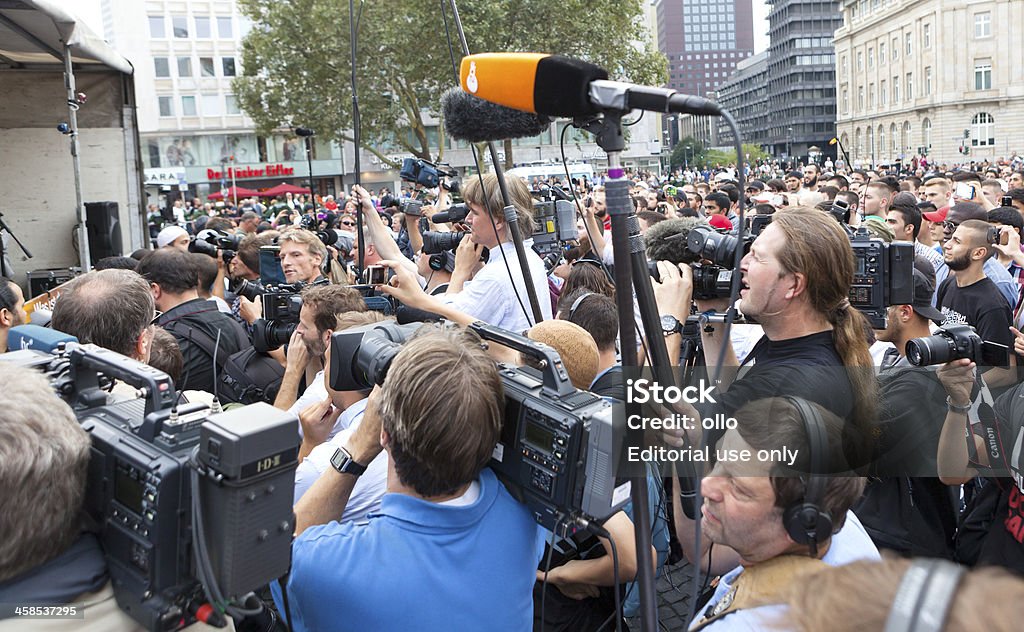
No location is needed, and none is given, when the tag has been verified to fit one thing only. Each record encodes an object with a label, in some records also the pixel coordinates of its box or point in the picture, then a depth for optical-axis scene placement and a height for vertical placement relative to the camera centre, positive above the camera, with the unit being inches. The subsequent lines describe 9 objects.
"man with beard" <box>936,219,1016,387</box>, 194.7 -22.4
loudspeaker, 361.7 +6.5
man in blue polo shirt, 69.7 -27.3
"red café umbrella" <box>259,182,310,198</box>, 1753.2 +94.6
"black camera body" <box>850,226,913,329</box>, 109.4 -10.0
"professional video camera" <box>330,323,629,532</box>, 69.1 -19.3
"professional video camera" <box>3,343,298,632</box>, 53.7 -18.4
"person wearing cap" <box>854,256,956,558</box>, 109.9 -38.1
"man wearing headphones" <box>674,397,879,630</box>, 69.5 -26.0
